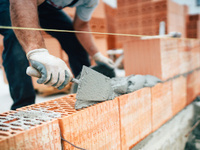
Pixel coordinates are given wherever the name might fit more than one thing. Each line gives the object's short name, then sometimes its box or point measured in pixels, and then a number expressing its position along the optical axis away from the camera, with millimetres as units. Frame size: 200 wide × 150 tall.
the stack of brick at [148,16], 4297
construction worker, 1062
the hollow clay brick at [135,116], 1256
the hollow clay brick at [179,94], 2023
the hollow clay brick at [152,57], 1798
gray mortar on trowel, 1098
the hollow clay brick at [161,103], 1631
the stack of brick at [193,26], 5309
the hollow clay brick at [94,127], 925
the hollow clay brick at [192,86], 2434
